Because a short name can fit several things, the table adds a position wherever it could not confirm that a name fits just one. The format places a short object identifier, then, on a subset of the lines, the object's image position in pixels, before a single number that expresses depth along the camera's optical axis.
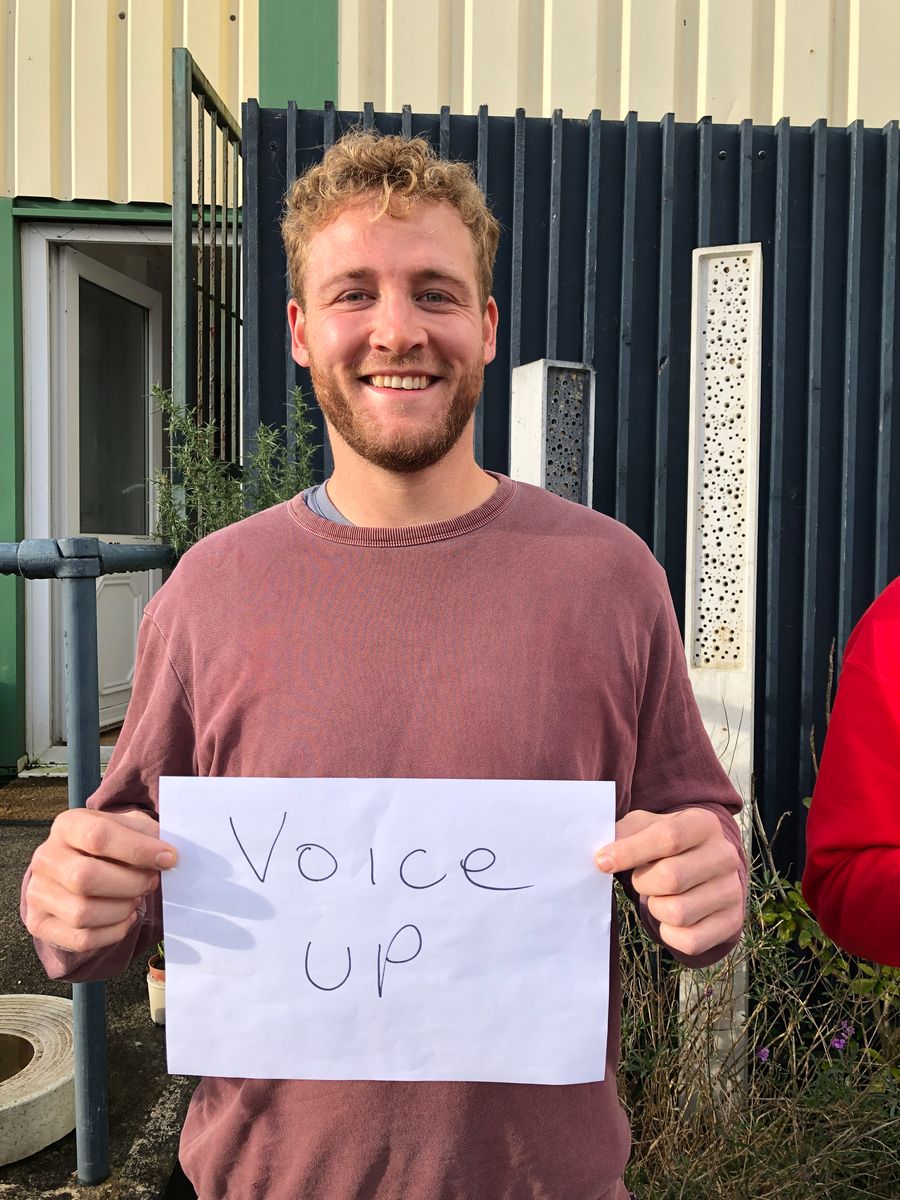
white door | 5.38
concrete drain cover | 2.19
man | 1.05
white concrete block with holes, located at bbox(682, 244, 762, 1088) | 2.76
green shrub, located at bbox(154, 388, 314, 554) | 3.13
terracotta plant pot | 2.81
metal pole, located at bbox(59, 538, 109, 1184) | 2.00
